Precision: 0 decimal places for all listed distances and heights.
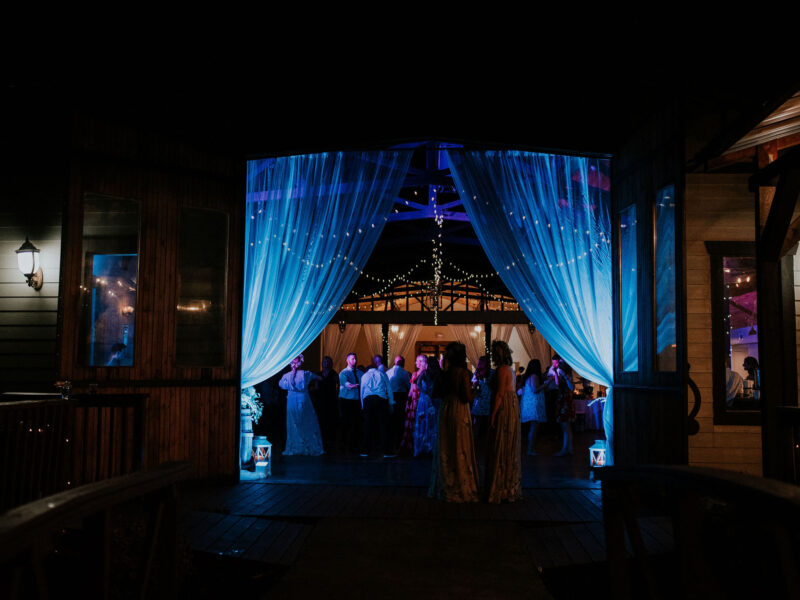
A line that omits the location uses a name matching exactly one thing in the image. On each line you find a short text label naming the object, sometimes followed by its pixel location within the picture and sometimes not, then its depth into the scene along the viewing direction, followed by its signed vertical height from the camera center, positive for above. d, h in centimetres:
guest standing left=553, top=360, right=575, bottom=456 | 1168 -74
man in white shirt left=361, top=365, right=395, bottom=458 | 1178 -70
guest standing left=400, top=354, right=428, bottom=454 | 1192 -106
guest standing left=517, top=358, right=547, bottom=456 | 1217 -69
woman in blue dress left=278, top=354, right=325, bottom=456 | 1180 -99
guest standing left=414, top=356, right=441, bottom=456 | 1168 -93
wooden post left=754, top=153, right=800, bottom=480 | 552 +33
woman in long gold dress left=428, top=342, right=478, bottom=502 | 750 -89
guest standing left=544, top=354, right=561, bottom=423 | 1597 -94
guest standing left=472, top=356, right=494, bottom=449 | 1163 -57
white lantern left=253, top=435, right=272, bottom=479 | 891 -118
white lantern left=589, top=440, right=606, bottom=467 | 892 -111
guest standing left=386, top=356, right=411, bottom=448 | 1293 -49
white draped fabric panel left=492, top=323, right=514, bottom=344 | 2366 +79
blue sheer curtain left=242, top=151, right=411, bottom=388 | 871 +135
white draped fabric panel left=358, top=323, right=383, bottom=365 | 2388 +57
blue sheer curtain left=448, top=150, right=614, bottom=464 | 853 +132
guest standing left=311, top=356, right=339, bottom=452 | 1322 -72
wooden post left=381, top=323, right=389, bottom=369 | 2367 +41
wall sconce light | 870 +105
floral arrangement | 934 -56
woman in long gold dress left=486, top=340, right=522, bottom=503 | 746 -91
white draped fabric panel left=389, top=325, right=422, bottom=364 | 2404 +55
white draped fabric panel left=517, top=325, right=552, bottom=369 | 2352 +42
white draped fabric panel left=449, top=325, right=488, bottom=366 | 2380 +56
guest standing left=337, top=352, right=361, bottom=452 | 1278 -77
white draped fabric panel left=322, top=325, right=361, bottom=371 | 2364 +43
